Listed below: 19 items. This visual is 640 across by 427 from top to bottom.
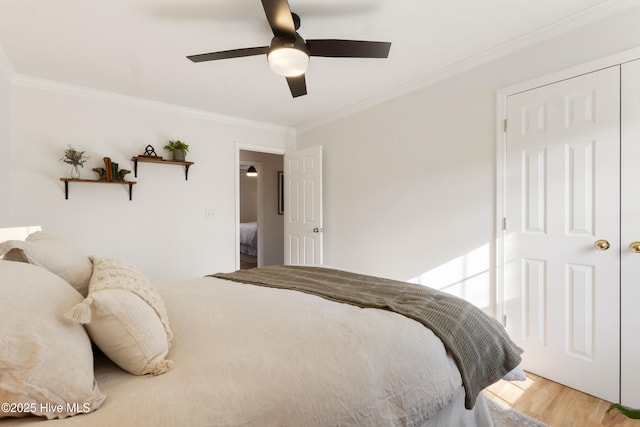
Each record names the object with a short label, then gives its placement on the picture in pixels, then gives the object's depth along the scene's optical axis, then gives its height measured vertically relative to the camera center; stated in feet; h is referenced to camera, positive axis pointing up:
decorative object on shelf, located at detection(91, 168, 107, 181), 10.16 +1.26
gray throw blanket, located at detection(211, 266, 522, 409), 3.97 -1.60
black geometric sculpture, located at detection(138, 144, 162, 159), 11.07 +2.15
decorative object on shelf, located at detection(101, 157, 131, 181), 10.13 +1.34
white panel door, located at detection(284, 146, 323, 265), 12.96 +0.06
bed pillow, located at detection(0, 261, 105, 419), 2.12 -1.12
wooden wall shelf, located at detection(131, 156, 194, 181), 10.78 +1.80
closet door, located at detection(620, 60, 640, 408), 5.90 -0.63
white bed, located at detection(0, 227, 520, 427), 2.47 -1.58
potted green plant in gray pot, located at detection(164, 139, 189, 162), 11.44 +2.33
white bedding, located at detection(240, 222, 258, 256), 22.71 -2.38
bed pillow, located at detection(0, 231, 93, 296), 3.72 -0.63
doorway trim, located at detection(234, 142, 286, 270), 13.38 +1.42
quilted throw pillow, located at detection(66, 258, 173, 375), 2.82 -1.17
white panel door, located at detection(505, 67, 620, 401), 6.22 -0.55
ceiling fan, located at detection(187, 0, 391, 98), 5.34 +3.09
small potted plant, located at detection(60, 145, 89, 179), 9.57 +1.67
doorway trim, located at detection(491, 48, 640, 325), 7.82 +0.32
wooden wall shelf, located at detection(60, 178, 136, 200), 9.57 +0.95
